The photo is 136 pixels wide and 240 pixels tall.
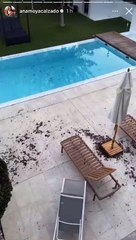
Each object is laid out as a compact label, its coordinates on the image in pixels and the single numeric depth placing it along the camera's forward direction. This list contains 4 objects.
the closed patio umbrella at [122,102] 5.08
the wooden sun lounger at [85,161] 5.26
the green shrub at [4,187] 3.56
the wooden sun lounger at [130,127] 6.58
